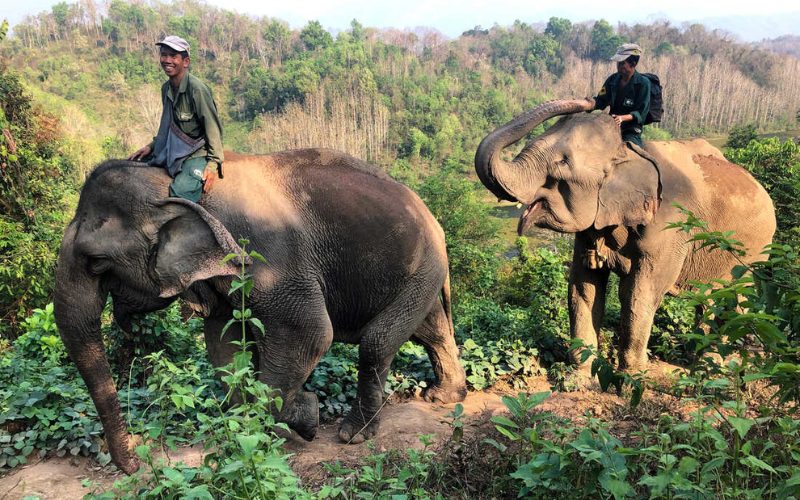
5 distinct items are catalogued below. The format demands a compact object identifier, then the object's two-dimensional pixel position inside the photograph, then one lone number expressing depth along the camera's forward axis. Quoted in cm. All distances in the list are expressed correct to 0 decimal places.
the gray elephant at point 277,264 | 409
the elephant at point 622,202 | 554
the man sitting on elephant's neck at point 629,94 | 595
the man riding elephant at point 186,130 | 429
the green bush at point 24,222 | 916
